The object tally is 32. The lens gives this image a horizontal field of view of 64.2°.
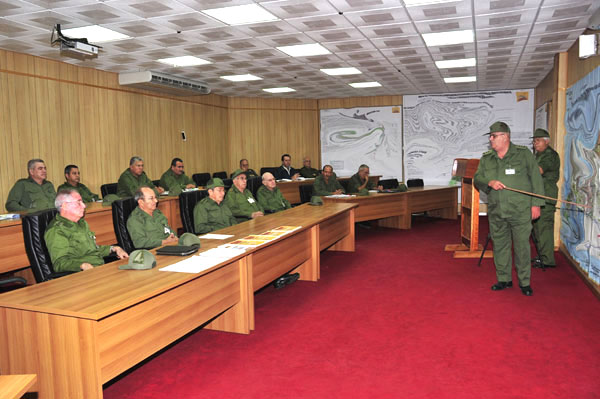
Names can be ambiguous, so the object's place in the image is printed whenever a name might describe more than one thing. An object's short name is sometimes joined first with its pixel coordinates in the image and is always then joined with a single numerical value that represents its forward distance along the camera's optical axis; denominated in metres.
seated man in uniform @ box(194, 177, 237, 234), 5.22
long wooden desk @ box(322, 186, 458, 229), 8.28
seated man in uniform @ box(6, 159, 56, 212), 6.12
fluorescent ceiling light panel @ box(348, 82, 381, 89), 10.98
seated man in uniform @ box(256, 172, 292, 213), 6.86
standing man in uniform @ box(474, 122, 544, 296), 4.68
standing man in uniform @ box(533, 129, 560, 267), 5.82
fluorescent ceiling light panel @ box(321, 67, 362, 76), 9.10
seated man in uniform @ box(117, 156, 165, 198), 7.49
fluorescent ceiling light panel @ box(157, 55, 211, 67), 7.84
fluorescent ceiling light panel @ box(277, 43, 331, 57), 7.11
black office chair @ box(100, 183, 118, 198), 7.58
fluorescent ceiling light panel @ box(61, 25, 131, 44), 5.98
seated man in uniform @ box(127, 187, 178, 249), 4.27
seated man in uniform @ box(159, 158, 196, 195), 8.78
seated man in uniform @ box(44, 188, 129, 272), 3.43
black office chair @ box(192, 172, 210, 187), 11.12
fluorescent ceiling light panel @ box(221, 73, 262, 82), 9.61
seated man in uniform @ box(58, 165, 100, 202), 7.15
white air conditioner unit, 8.73
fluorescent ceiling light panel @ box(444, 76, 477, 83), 10.21
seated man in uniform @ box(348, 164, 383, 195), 9.37
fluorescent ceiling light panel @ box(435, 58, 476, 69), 8.35
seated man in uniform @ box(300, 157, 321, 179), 12.35
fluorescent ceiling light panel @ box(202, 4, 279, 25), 5.29
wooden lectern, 6.43
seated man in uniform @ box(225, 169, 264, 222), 6.20
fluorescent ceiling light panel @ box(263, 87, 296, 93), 11.40
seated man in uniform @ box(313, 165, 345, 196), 8.58
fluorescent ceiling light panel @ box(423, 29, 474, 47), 6.49
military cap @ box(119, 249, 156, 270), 3.07
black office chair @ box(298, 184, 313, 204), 7.98
